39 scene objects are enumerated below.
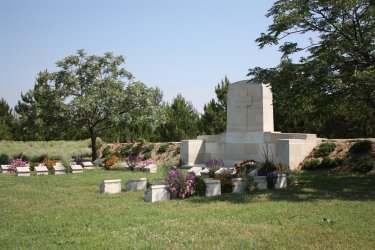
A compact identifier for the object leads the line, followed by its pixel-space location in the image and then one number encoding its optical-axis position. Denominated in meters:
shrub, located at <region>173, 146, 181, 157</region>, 26.16
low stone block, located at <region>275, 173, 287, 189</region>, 12.70
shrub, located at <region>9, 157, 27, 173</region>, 19.41
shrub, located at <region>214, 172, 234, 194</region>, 11.80
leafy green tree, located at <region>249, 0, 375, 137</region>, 11.79
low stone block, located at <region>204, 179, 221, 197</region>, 11.12
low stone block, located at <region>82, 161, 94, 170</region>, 21.56
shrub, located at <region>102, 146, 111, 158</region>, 30.90
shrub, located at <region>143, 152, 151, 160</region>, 27.34
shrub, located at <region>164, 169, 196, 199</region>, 10.66
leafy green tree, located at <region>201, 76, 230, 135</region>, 32.09
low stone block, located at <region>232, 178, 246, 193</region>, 11.85
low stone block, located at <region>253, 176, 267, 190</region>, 12.34
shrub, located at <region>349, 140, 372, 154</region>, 17.81
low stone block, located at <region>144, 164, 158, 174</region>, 19.66
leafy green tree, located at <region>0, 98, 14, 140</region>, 38.97
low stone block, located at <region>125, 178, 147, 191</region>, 12.40
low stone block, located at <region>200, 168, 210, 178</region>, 15.63
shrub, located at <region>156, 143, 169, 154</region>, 27.48
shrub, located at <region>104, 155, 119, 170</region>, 21.73
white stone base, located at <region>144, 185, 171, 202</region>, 10.16
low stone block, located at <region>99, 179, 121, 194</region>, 11.84
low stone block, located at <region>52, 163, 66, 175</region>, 18.83
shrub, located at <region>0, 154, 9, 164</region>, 25.69
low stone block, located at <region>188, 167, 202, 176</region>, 16.34
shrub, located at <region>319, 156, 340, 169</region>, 17.70
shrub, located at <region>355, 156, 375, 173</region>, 16.08
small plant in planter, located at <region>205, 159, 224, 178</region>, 13.55
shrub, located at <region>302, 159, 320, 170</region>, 18.14
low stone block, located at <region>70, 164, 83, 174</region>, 19.22
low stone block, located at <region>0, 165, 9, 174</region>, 20.14
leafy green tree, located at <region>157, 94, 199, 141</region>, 34.69
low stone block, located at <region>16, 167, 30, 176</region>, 17.75
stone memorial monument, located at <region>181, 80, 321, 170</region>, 19.12
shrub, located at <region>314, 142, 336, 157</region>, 18.97
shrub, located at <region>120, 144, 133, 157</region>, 29.64
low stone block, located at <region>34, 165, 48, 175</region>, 18.42
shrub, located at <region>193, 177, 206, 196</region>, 11.03
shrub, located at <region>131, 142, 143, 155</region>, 28.86
